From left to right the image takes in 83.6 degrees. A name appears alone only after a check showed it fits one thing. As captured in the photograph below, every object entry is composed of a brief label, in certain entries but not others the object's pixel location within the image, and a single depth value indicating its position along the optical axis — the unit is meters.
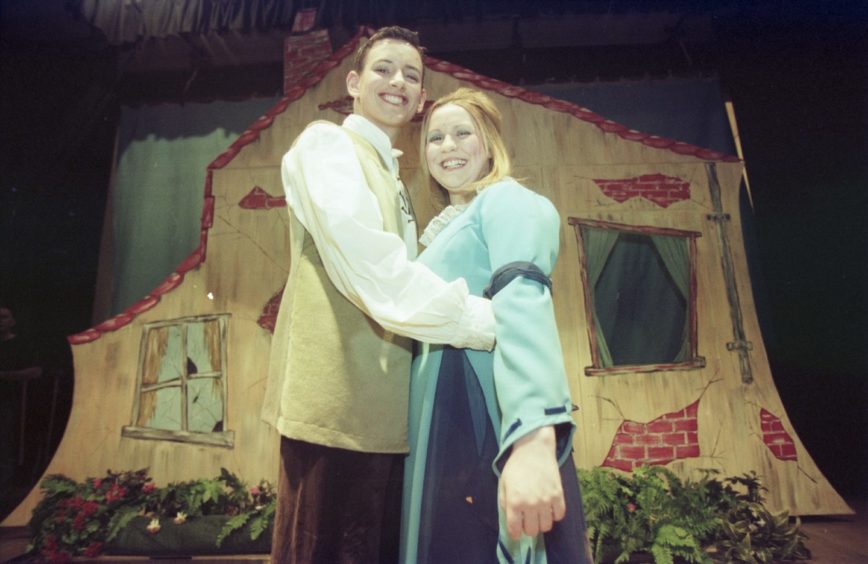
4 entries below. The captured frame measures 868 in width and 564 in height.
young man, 0.92
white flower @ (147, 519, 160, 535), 2.37
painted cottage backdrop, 2.60
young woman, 0.76
